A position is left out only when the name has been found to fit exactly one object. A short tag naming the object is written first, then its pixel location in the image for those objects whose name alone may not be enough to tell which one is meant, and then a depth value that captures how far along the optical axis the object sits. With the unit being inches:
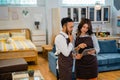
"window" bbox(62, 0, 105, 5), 302.1
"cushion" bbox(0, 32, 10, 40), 264.6
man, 98.2
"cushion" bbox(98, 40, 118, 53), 214.2
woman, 106.4
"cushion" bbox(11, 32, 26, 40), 270.5
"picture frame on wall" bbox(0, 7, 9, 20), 275.6
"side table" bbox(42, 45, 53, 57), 254.0
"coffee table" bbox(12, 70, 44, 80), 137.7
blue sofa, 189.4
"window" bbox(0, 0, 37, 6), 277.4
